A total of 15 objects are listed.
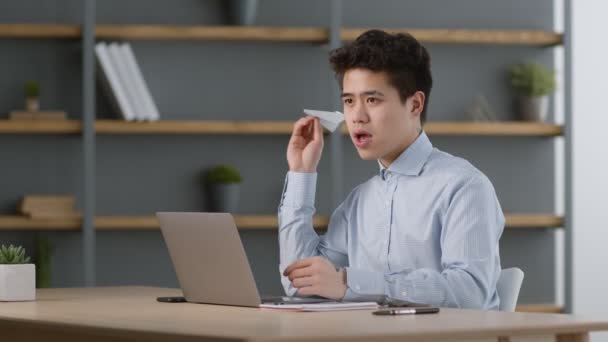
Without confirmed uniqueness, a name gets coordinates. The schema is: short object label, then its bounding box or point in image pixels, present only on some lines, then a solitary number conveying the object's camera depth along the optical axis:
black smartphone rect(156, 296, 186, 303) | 4.26
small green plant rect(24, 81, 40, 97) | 8.15
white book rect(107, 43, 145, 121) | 8.09
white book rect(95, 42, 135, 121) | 8.05
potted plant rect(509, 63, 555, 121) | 8.82
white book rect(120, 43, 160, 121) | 8.10
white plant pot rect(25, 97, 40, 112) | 8.14
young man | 4.10
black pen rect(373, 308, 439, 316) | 3.43
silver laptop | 3.86
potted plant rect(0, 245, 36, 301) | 4.42
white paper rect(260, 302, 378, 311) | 3.67
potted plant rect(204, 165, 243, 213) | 8.40
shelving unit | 8.02
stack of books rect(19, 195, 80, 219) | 8.10
